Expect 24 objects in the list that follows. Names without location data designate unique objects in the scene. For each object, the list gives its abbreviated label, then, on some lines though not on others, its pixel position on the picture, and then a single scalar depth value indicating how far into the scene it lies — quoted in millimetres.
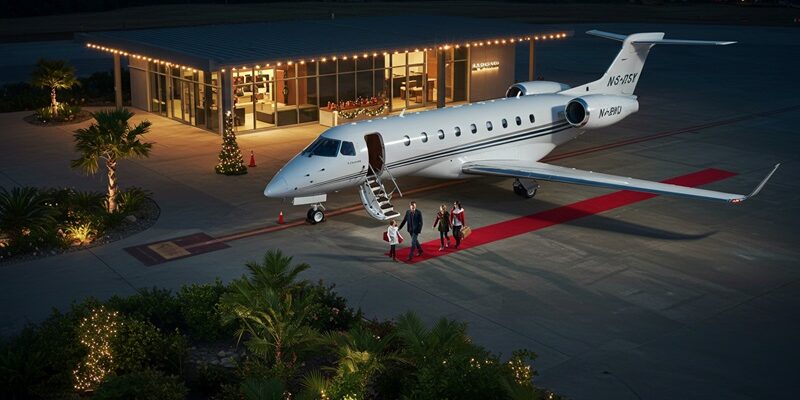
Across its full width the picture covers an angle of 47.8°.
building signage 44591
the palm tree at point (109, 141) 24016
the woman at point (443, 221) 22484
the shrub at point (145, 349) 15117
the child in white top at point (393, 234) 21572
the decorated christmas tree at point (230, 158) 30438
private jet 24531
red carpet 23203
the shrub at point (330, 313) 17094
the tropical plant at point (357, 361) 13219
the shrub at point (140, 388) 13146
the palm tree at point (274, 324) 14352
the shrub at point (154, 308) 17062
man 21859
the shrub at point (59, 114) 39375
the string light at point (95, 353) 14766
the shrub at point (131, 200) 25312
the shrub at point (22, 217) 23078
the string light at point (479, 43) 38269
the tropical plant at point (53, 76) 39656
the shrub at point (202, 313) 17031
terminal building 36750
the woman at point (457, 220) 22562
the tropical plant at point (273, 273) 15148
